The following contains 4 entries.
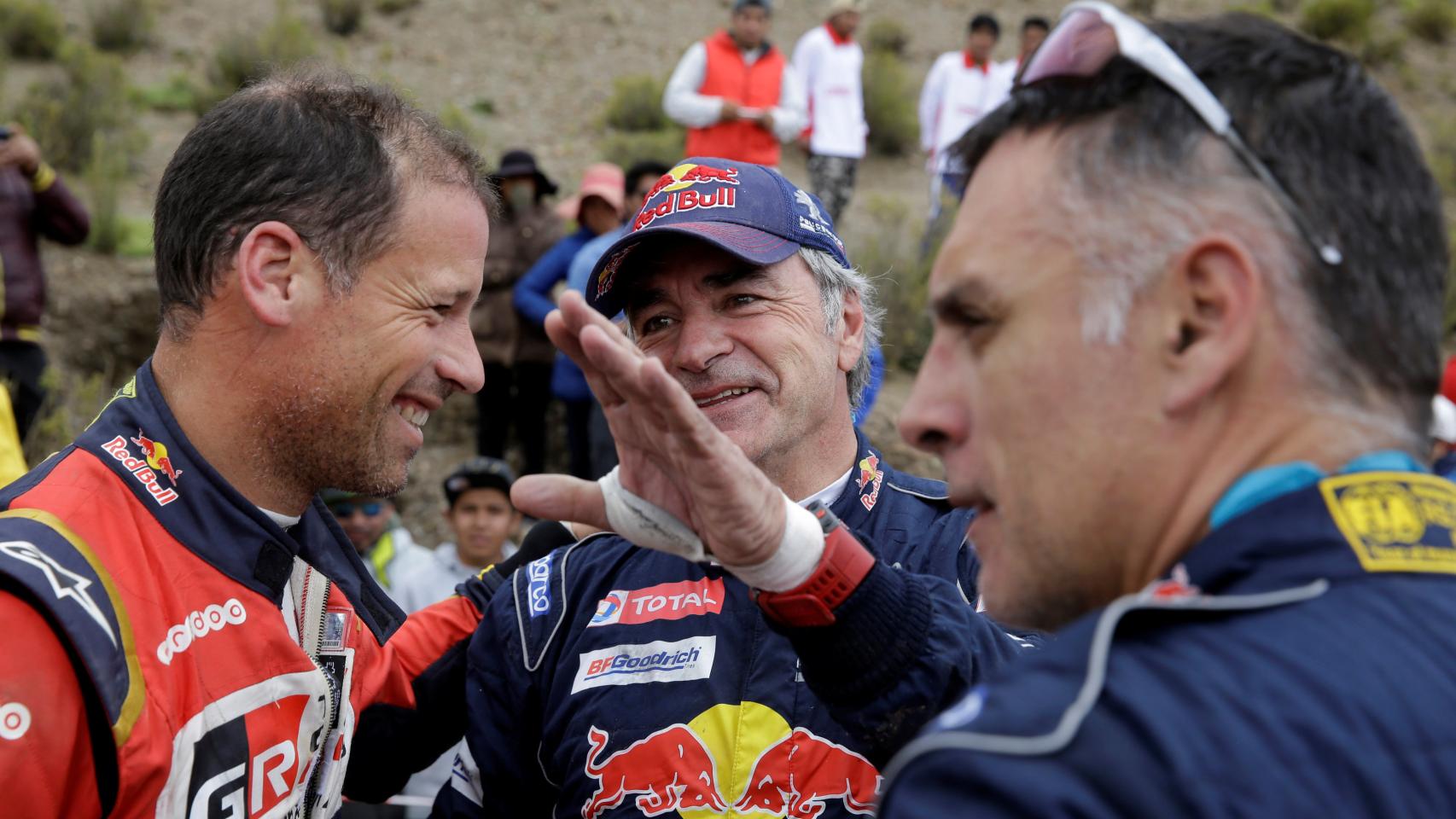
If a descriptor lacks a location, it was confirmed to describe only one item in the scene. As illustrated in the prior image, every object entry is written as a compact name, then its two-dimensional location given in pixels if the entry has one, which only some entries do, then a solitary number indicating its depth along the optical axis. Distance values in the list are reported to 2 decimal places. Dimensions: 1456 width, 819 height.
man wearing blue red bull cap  2.38
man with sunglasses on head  1.12
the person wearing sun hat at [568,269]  7.62
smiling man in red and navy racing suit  1.99
